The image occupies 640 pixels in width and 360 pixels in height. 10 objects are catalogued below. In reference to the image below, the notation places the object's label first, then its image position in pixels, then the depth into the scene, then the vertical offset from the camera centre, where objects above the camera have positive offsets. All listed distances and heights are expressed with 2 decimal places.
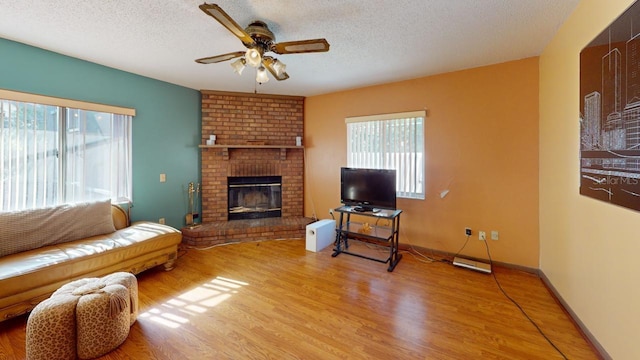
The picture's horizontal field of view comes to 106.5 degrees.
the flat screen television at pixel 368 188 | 3.19 -0.12
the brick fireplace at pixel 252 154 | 4.04 +0.46
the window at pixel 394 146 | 3.41 +0.52
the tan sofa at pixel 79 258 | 1.85 -0.73
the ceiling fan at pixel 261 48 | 1.79 +1.05
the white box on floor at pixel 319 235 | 3.44 -0.83
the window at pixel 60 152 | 2.41 +0.32
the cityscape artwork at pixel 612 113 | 1.28 +0.41
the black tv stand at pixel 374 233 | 3.03 -0.73
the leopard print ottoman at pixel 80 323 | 1.50 -0.95
